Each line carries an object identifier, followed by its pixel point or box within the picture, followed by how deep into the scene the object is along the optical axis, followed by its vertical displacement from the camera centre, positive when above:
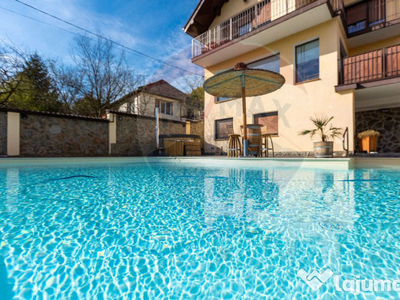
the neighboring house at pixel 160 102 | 15.25 +4.06
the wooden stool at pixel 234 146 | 6.58 +0.14
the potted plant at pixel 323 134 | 6.09 +0.58
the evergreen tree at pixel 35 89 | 11.47 +3.55
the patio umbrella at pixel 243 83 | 5.29 +1.92
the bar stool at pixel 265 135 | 6.97 +0.51
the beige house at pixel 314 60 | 6.89 +3.26
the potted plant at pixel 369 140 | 7.04 +0.35
